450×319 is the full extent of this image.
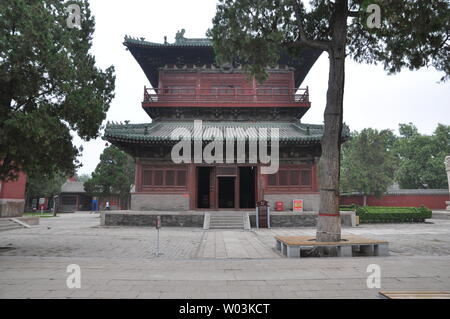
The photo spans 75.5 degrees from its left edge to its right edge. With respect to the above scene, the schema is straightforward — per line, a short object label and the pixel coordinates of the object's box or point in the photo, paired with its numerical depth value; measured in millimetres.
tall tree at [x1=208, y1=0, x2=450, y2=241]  7777
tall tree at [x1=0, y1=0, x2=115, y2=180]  7504
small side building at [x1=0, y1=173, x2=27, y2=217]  18472
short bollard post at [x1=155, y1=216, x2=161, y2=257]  8531
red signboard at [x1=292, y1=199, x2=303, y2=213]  17297
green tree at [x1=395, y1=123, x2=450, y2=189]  39531
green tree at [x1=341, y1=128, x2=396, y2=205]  30297
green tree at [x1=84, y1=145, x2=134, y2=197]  29719
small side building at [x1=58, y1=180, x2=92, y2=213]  42094
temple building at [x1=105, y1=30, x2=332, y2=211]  17500
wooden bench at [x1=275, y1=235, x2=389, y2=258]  7547
